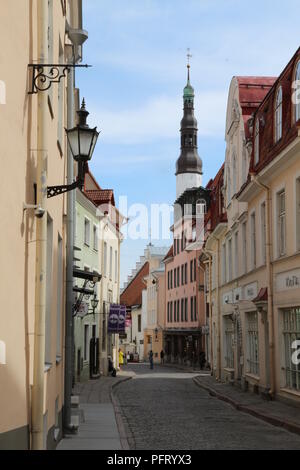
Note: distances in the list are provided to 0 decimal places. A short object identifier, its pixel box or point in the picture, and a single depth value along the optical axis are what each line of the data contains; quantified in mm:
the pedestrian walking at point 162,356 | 62572
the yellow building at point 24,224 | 5754
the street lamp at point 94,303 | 29312
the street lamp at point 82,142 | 8906
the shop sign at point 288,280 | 17141
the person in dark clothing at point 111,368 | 35938
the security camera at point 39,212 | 6949
